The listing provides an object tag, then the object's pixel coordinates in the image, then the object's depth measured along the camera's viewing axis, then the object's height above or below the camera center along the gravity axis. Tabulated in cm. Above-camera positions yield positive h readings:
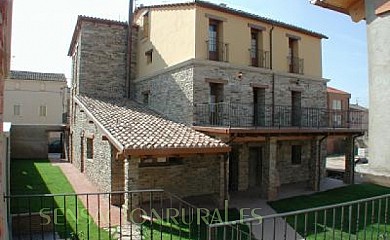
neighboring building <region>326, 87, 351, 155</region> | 3266 +288
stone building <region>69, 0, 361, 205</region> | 1242 +126
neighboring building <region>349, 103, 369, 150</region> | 1835 +42
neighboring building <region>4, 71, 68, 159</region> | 3319 +272
